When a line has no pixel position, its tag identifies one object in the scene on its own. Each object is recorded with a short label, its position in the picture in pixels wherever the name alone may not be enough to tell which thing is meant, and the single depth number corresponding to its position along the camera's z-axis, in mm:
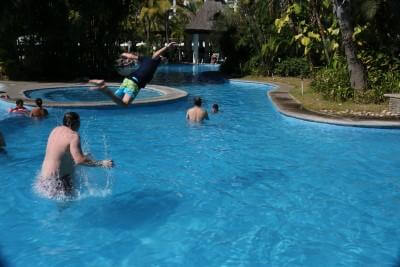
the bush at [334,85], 17844
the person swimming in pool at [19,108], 15677
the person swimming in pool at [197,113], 14969
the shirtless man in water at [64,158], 6770
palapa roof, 55962
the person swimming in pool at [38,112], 15516
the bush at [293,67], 30761
